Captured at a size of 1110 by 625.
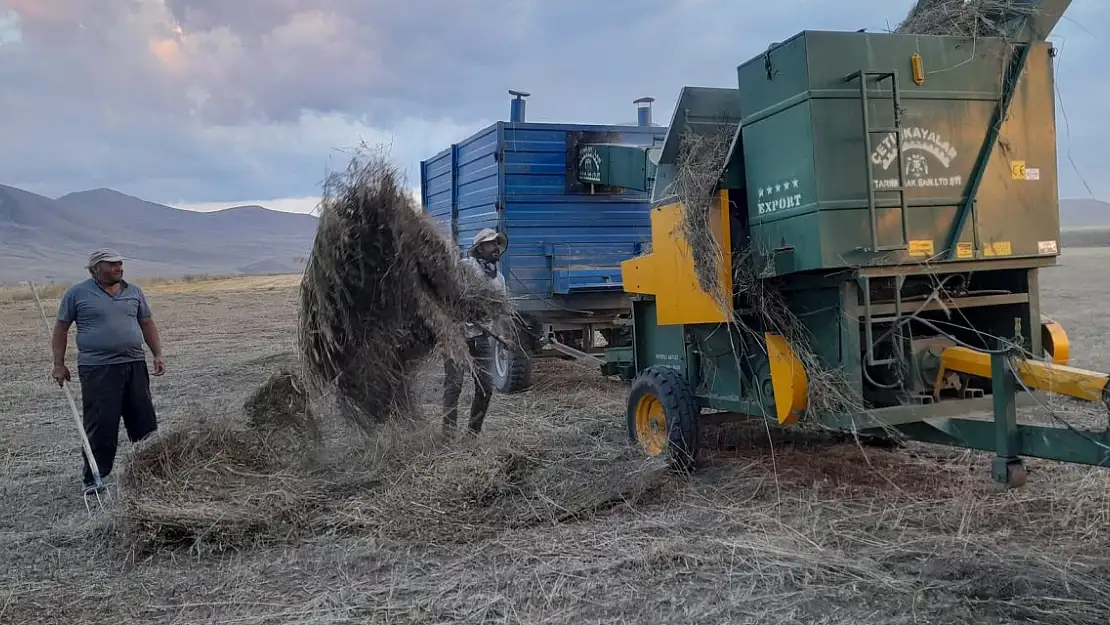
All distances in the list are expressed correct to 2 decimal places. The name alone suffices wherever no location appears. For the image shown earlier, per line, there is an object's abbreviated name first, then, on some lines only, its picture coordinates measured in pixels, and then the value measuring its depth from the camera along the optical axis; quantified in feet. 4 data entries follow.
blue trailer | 30.07
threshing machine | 14.48
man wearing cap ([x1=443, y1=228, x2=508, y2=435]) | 19.03
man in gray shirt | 18.30
